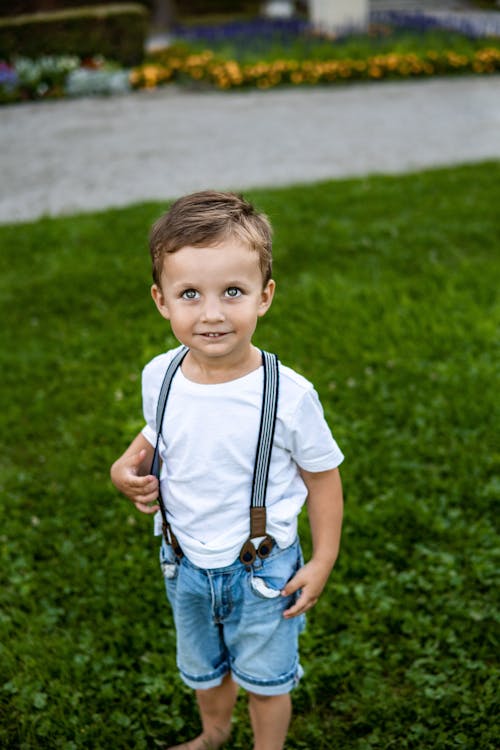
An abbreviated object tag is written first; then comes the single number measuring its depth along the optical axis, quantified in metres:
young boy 1.66
